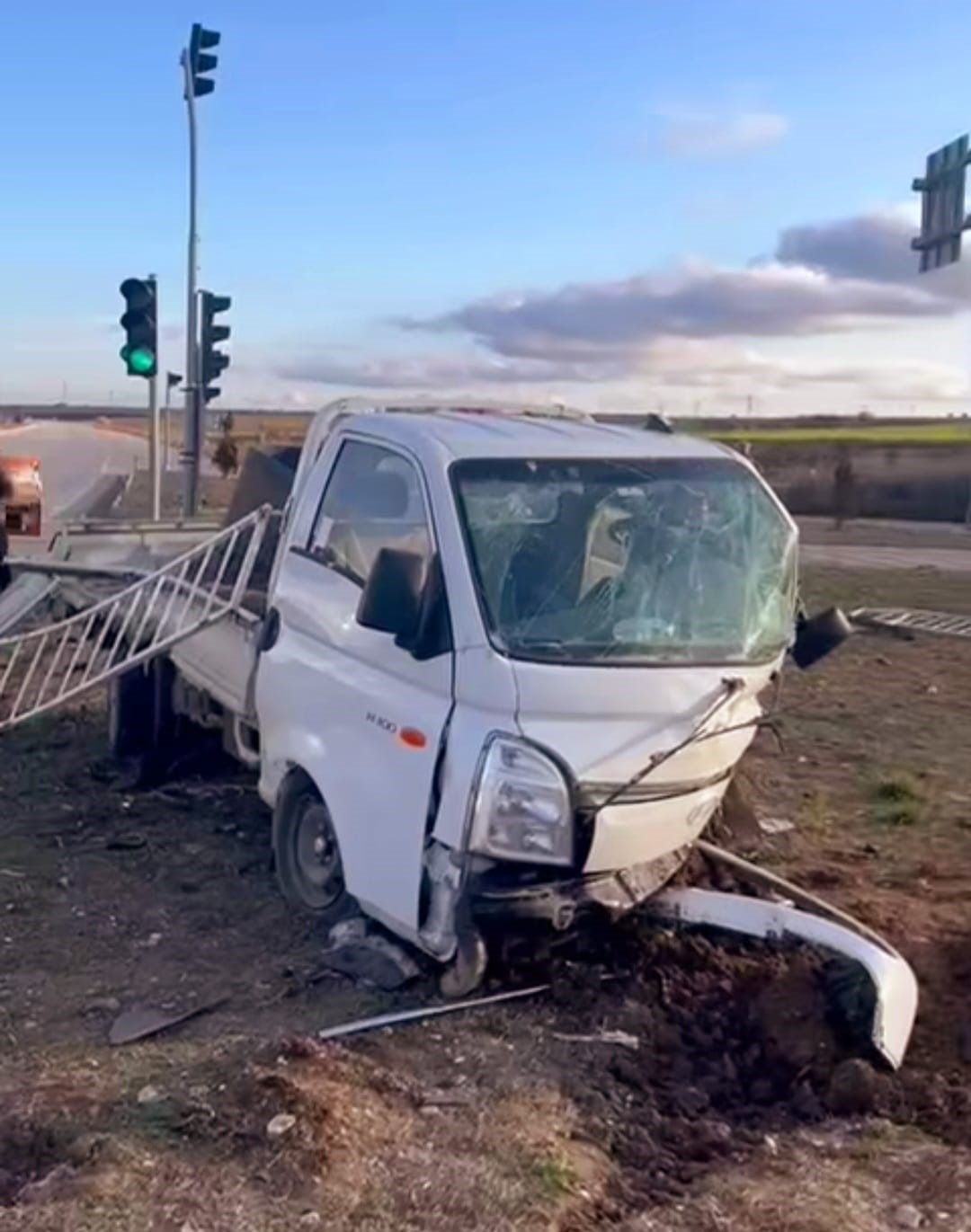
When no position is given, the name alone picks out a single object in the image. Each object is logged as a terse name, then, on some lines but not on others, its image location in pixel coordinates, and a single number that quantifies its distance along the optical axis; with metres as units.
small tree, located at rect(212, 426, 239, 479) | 40.16
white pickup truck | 5.35
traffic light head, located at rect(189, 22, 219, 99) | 16.83
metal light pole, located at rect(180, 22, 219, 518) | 18.05
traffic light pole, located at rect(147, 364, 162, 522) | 17.78
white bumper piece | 5.33
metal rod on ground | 5.36
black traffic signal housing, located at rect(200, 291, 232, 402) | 18.30
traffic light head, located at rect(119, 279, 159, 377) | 17.20
